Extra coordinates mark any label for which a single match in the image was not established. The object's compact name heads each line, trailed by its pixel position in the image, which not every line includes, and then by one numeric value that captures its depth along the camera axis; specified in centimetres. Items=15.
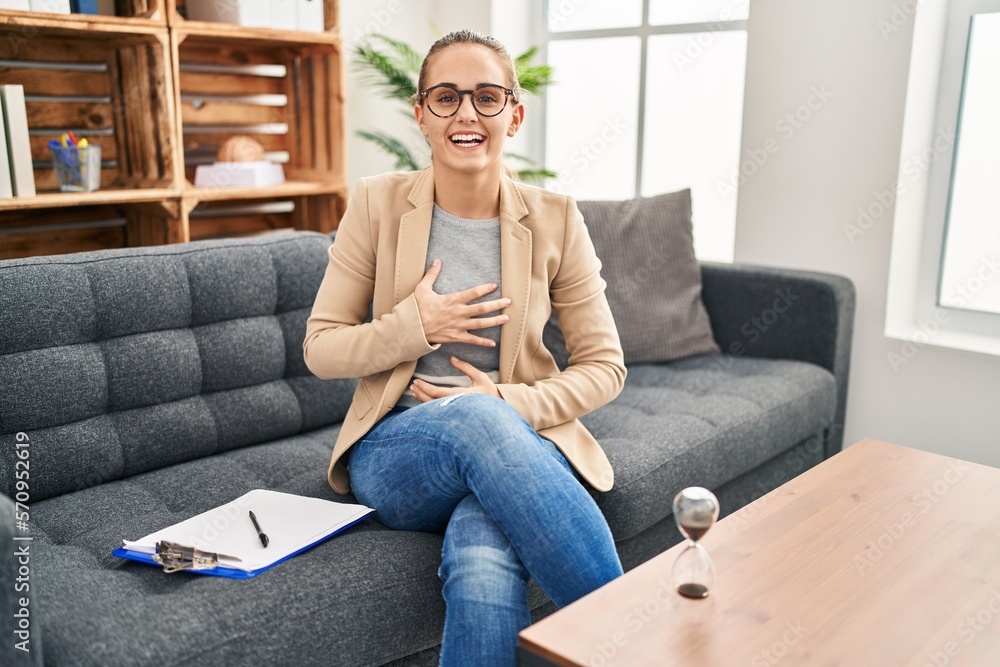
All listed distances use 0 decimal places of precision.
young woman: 134
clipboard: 129
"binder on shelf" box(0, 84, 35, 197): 220
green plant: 285
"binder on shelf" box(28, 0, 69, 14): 218
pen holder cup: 235
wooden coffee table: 101
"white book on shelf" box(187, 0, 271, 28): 257
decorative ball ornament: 275
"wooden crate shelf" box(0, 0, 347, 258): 241
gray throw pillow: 244
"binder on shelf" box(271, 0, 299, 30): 265
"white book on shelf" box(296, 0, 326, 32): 271
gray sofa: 120
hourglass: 110
